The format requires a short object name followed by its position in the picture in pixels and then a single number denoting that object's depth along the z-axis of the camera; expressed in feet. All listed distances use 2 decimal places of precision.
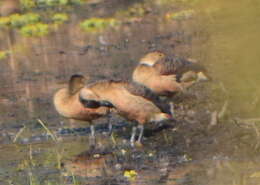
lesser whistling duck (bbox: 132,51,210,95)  64.75
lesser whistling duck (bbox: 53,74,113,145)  58.44
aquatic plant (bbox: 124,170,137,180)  46.66
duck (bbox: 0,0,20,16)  154.30
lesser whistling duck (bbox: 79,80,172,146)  56.39
